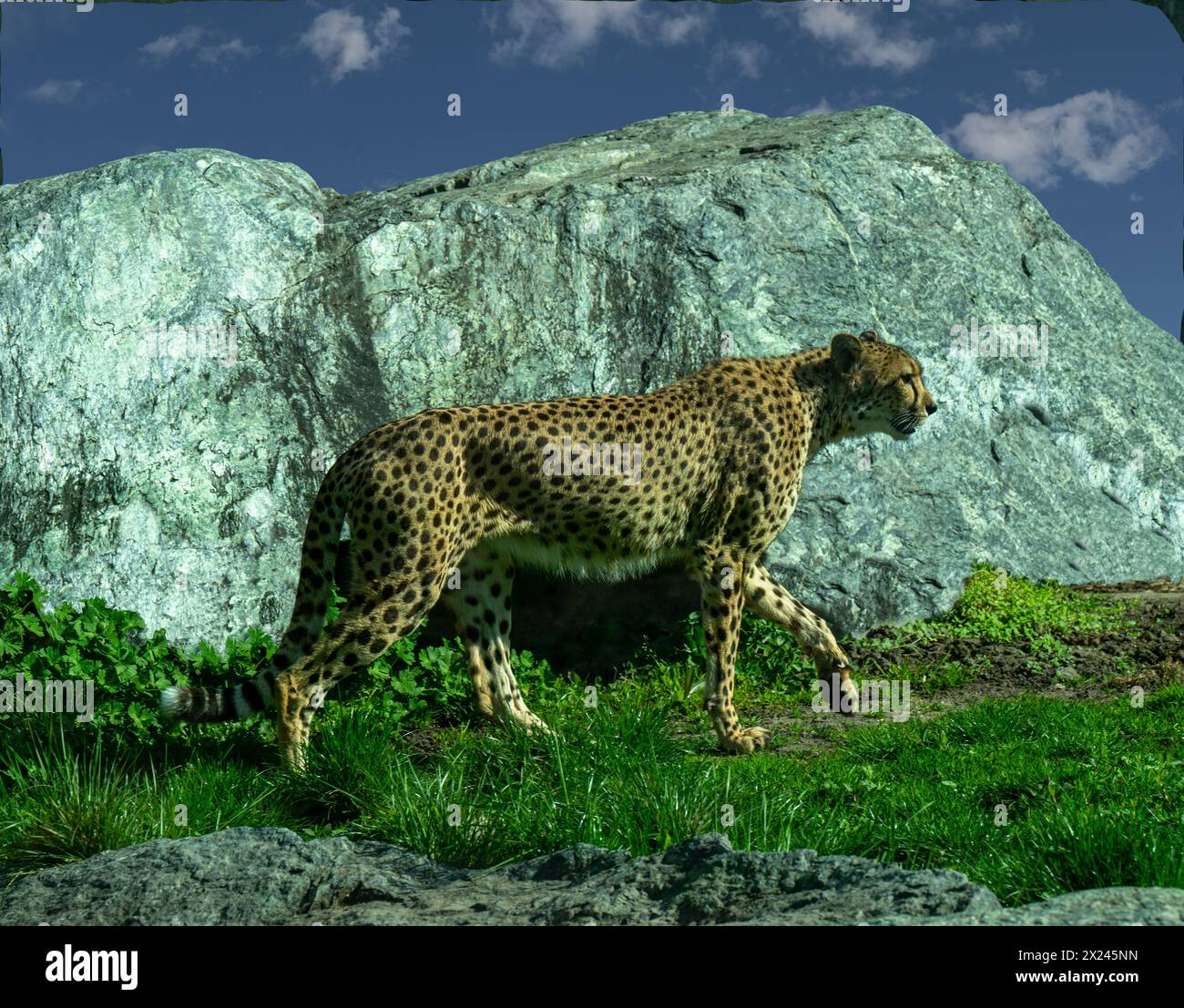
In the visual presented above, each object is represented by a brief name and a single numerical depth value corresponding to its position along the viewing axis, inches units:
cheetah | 264.8
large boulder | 342.0
